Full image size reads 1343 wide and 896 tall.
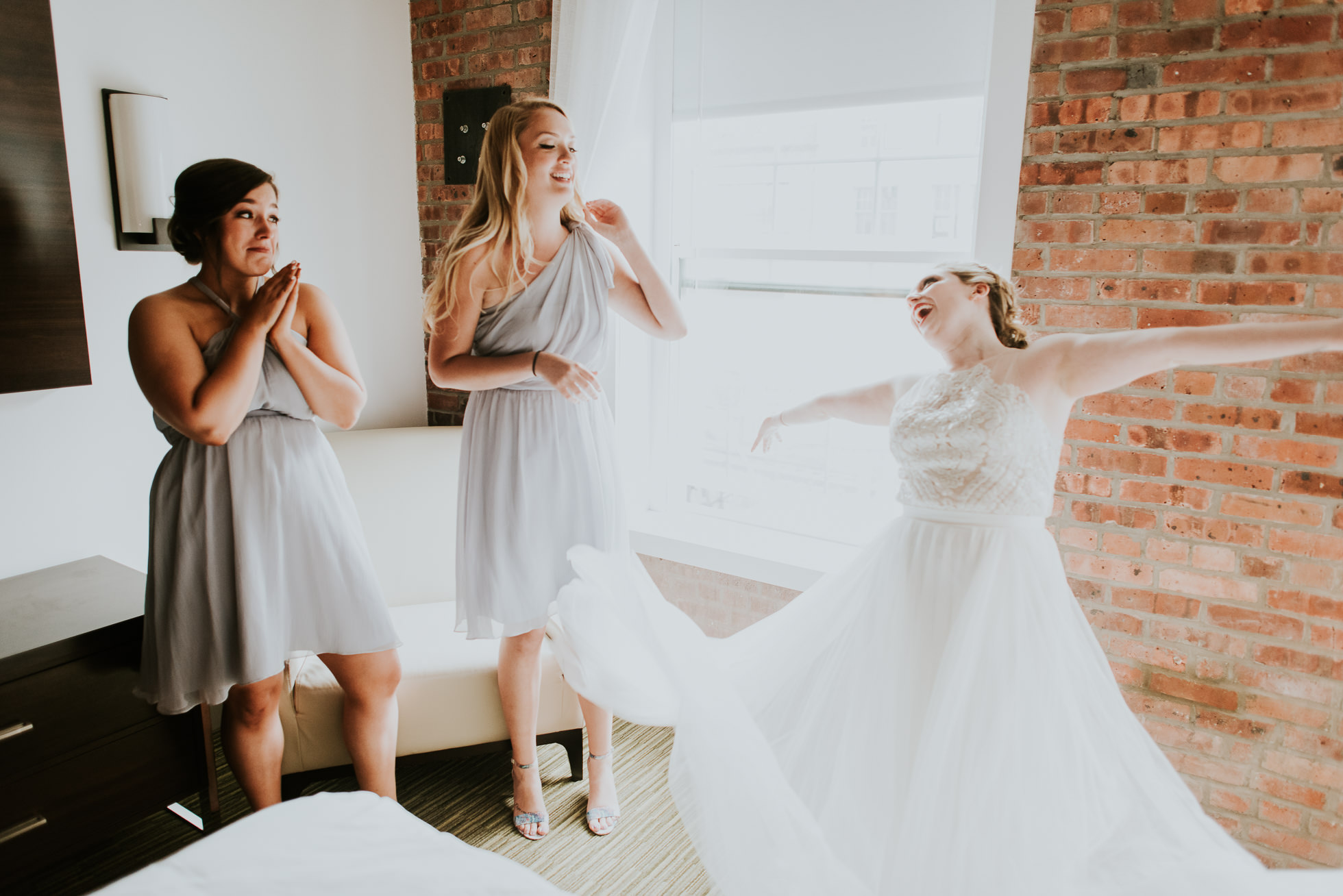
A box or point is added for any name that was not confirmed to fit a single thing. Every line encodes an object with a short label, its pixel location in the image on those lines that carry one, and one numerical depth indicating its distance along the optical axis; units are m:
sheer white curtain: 2.71
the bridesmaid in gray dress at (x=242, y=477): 1.83
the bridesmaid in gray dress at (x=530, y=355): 2.09
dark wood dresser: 1.94
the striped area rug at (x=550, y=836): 2.20
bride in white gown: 1.47
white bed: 1.12
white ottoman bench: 2.30
